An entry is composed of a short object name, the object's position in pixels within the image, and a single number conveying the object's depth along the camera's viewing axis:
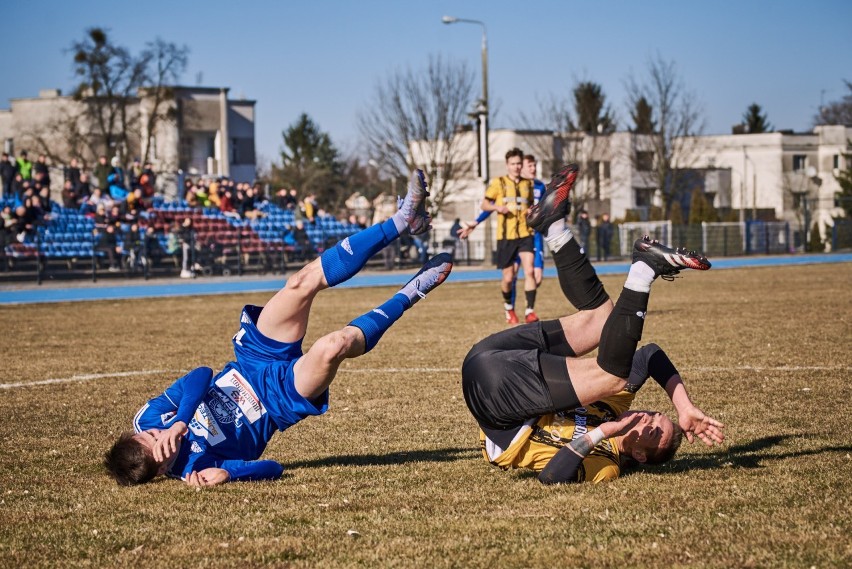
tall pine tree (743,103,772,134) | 110.25
